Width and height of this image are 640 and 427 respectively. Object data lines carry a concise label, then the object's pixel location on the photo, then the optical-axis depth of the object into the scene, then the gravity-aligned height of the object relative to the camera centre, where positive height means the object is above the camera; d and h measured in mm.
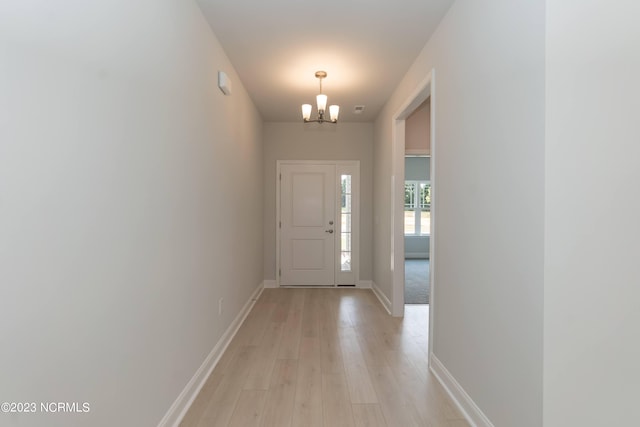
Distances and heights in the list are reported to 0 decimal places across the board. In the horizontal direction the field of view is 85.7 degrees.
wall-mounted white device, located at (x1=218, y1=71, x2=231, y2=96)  2814 +1010
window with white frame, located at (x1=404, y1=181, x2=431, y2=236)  9188 -105
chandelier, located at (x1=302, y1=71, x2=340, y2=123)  3430 +997
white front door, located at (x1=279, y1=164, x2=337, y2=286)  5496 -351
